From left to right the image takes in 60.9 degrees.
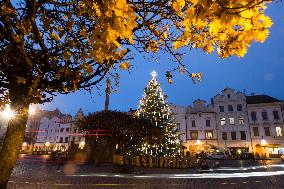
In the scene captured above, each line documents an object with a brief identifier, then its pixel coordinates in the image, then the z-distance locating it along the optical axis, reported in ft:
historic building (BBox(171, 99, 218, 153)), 165.89
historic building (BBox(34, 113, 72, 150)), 226.58
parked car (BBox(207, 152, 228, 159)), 135.03
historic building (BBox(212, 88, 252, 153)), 160.56
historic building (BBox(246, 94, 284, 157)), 152.56
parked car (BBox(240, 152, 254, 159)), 137.98
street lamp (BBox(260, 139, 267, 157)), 153.79
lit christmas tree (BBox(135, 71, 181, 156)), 84.94
